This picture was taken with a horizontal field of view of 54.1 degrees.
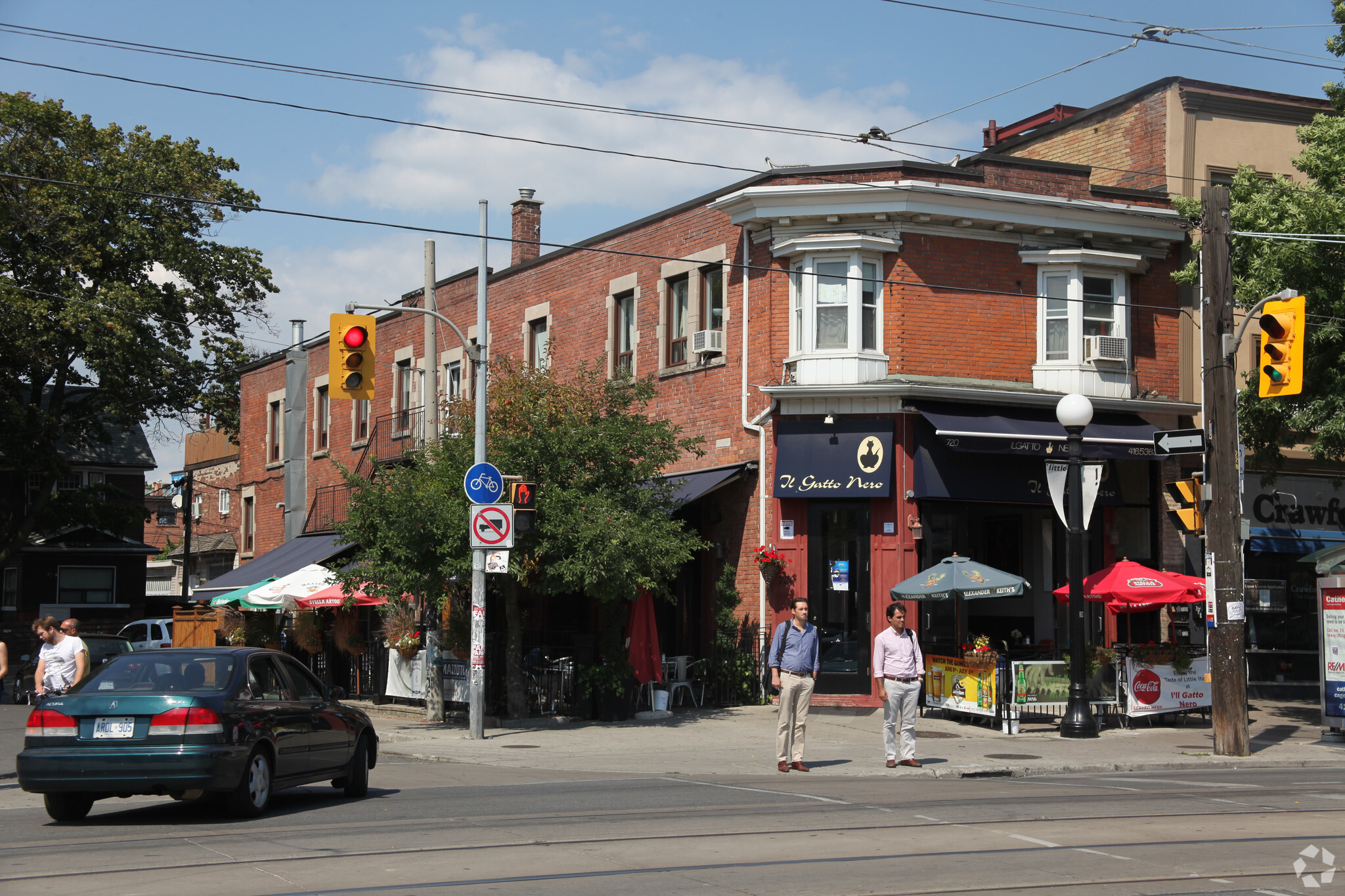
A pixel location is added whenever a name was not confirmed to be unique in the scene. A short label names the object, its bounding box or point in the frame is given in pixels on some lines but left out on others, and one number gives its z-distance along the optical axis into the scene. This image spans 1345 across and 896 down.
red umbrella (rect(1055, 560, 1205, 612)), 19.55
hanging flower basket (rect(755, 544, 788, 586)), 22.23
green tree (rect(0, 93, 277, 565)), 34.44
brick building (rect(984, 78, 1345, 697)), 25.91
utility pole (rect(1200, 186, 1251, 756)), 16.94
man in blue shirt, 14.52
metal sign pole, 18.55
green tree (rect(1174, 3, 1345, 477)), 20.34
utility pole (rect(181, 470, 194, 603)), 46.31
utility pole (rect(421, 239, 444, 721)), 21.92
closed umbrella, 21.48
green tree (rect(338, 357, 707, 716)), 19.36
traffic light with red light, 16.81
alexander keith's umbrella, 19.02
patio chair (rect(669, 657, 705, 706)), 22.78
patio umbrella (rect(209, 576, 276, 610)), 25.27
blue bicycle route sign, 18.33
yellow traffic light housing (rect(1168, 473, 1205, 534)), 17.58
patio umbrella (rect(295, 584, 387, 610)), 23.52
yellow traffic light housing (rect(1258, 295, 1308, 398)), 16.11
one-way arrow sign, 17.62
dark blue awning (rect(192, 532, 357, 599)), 29.39
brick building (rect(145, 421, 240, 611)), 54.12
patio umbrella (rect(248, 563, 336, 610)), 24.55
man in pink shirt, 15.05
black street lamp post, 18.33
